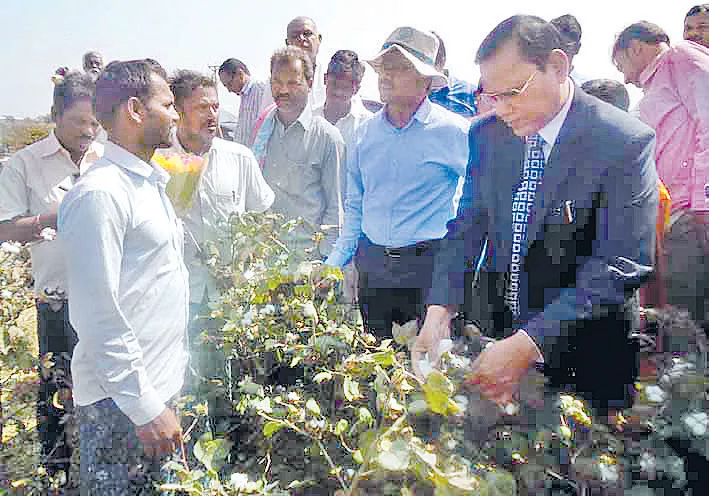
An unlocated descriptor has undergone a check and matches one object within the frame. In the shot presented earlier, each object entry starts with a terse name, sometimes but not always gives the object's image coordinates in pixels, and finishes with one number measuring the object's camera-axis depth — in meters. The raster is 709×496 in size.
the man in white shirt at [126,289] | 1.68
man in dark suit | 1.51
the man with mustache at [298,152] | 3.44
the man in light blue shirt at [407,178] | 2.68
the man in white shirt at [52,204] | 2.62
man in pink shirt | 2.81
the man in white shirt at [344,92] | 4.04
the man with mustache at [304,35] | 4.36
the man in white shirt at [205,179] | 2.67
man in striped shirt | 4.35
